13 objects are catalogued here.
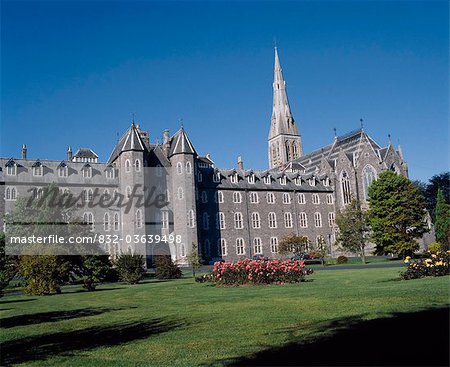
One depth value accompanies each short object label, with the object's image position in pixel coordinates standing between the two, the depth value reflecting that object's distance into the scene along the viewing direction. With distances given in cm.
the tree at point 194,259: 3563
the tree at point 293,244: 5959
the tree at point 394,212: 5122
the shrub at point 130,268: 3138
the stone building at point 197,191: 5419
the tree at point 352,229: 5000
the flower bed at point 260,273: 2434
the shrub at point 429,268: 2039
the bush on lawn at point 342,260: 5022
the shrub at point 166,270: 3516
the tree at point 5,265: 2604
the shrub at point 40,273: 2528
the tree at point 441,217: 6161
